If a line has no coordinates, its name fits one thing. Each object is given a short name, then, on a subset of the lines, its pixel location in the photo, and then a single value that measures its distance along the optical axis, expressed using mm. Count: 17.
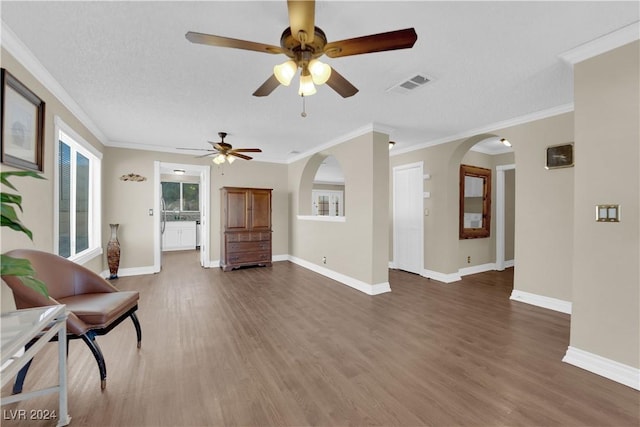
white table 1119
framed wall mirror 4965
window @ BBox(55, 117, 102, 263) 3170
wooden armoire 5523
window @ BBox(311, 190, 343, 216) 10734
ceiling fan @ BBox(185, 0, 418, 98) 1392
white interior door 5090
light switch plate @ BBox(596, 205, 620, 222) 1957
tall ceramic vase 4727
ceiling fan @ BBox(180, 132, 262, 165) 4160
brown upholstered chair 1760
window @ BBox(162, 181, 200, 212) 8242
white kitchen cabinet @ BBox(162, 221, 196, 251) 8070
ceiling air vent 2543
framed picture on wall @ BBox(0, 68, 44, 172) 1952
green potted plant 1088
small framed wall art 3203
